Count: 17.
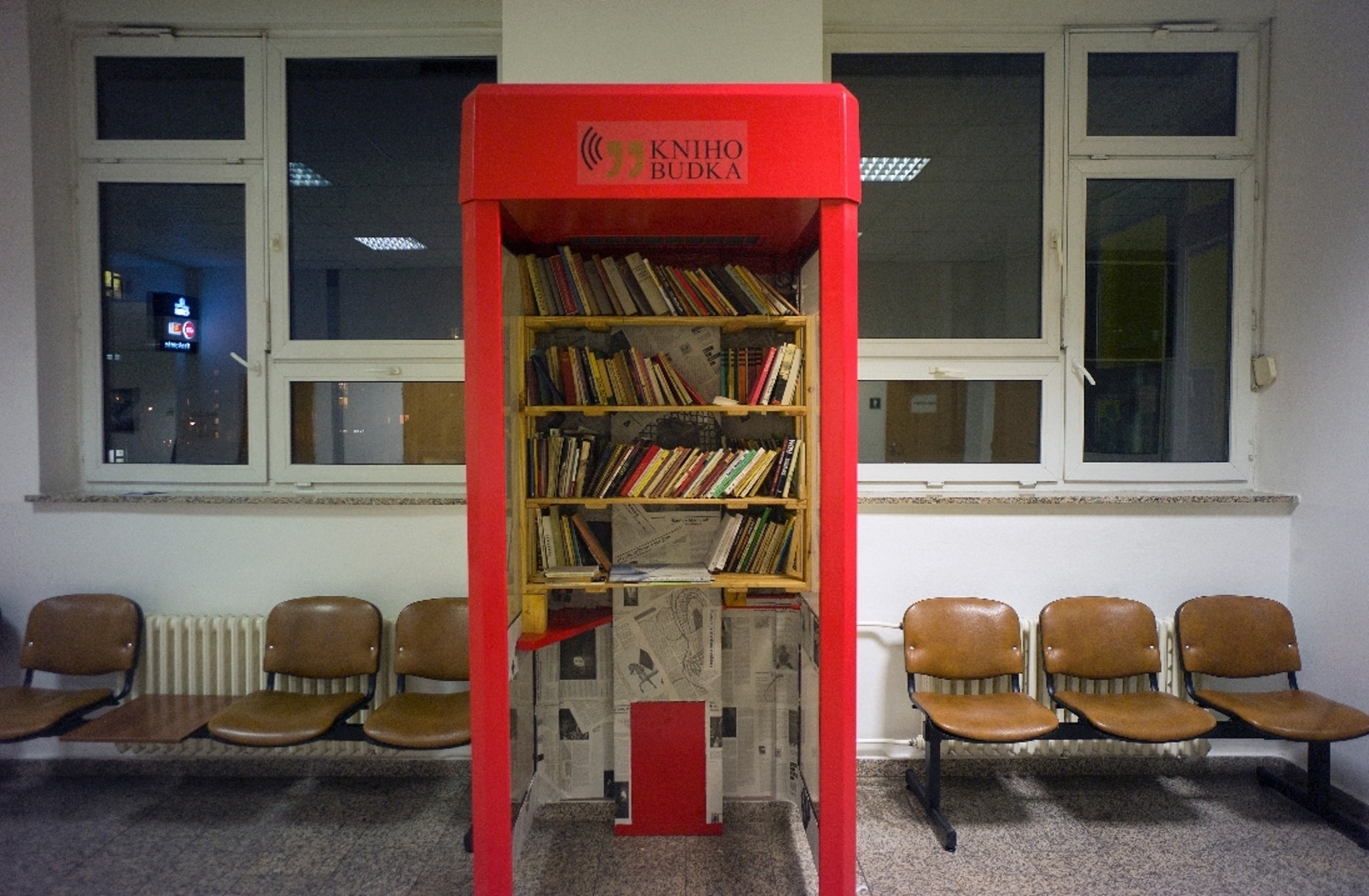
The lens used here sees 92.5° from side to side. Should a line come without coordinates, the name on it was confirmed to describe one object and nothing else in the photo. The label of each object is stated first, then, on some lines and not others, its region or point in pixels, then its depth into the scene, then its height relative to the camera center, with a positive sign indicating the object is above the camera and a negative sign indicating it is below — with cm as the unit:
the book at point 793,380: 253 +20
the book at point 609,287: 255 +56
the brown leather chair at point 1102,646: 289 -98
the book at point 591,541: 262 -45
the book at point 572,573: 251 -55
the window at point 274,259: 329 +86
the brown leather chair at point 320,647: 286 -100
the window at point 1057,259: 326 +87
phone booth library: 197 -9
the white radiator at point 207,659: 307 -109
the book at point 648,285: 254 +56
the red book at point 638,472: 255 -16
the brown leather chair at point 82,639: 302 -98
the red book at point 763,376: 252 +21
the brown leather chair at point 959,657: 277 -102
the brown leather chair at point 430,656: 280 -103
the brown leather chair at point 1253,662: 276 -106
